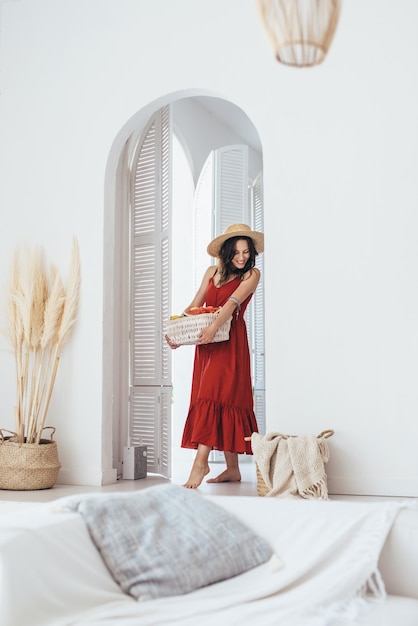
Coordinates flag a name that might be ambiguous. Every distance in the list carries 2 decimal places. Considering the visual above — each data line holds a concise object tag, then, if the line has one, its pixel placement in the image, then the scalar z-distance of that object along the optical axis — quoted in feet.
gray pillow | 5.16
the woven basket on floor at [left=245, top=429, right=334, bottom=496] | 12.92
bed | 4.68
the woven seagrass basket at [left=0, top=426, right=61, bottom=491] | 14.80
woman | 14.70
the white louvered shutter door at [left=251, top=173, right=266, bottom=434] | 22.57
